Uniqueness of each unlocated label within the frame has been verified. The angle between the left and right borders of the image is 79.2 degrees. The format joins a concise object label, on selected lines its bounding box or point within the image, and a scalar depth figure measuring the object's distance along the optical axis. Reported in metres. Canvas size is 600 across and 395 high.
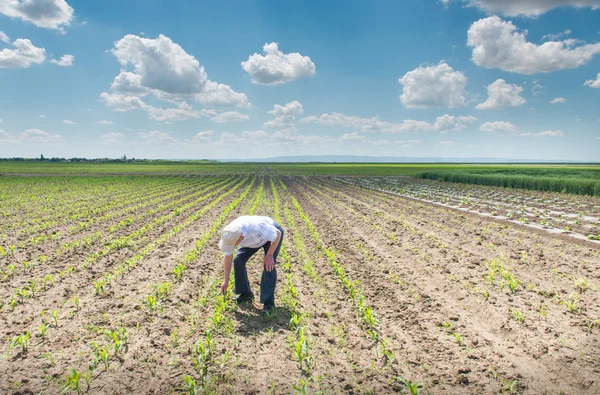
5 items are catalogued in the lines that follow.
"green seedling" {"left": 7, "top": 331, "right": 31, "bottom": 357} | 4.82
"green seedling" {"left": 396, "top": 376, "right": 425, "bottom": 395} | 3.96
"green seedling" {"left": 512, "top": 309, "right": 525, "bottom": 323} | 5.66
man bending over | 5.27
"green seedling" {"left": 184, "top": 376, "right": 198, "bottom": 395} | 4.00
